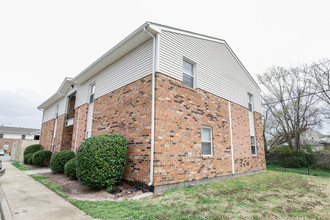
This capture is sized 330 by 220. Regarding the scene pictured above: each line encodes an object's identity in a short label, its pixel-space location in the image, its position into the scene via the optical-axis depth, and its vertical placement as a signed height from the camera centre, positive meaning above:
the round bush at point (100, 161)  5.35 -0.61
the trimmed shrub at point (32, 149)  15.10 -0.72
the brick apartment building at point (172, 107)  6.03 +1.61
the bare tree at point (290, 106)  18.85 +4.35
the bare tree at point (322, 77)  17.35 +6.79
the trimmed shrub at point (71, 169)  7.45 -1.19
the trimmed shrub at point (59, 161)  9.16 -1.04
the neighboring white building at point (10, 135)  39.25 +1.23
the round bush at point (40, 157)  12.10 -1.13
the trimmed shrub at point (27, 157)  13.74 -1.33
